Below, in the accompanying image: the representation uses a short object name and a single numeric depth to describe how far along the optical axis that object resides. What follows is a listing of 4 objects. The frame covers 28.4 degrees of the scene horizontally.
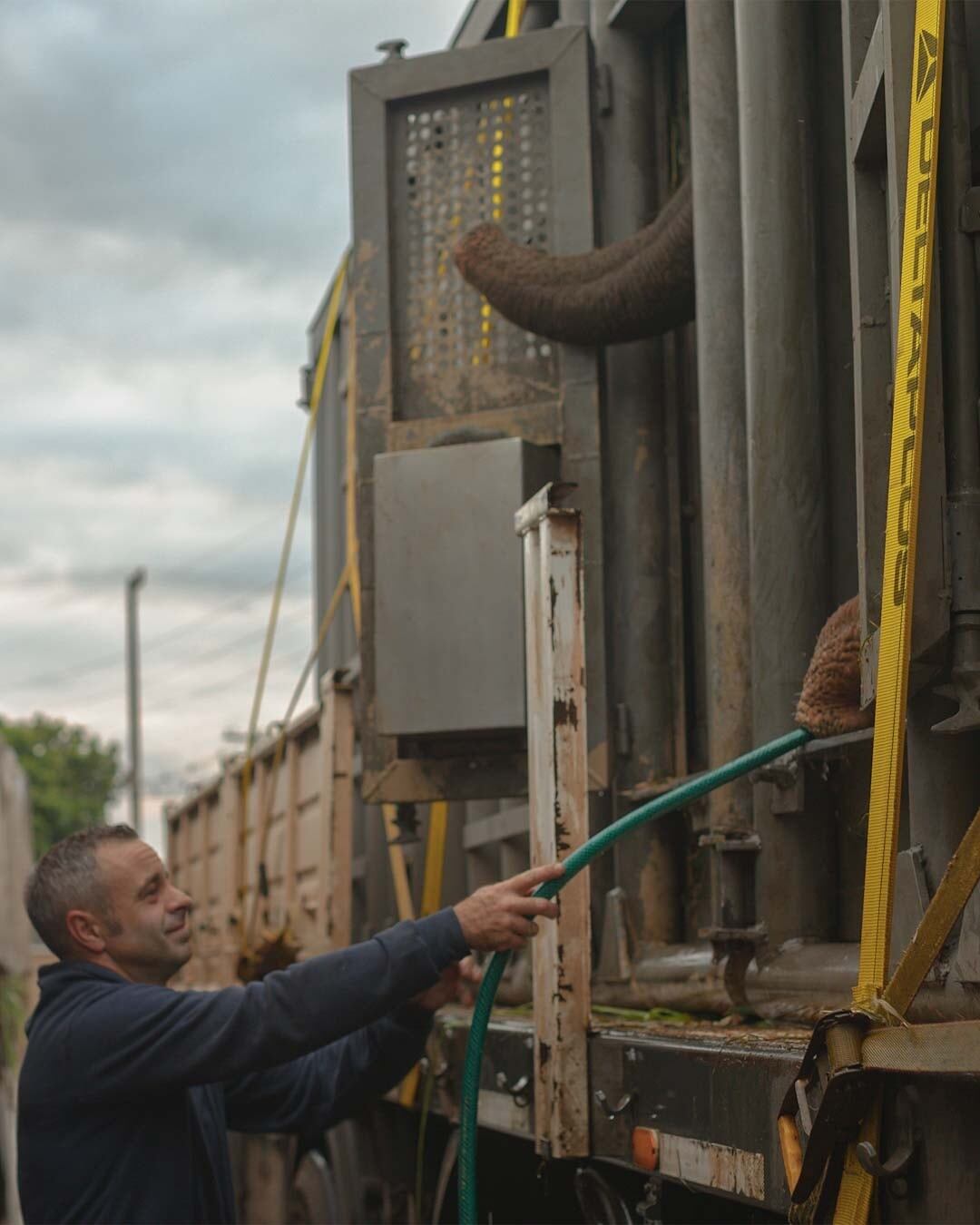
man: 3.30
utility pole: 35.06
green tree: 44.47
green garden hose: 2.99
